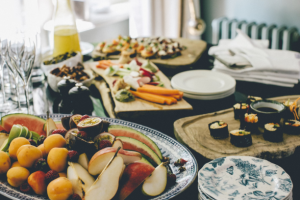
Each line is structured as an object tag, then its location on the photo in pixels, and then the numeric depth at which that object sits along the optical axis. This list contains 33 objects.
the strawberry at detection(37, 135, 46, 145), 0.94
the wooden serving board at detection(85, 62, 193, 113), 1.51
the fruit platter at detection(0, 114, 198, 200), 0.76
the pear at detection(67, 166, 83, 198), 0.77
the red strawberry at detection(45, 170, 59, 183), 0.79
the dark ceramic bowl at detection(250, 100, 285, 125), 1.30
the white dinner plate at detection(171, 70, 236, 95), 1.69
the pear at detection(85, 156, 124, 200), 0.73
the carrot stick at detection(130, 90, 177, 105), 1.55
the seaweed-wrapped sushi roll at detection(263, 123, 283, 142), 1.23
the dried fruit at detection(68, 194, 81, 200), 0.76
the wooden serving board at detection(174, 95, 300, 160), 1.17
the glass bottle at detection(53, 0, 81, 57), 1.99
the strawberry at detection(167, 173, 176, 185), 0.83
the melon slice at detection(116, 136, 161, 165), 0.94
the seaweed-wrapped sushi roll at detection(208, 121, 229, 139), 1.26
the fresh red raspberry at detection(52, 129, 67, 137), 0.93
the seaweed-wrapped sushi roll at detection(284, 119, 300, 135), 1.29
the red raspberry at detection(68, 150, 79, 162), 0.80
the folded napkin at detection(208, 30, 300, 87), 1.83
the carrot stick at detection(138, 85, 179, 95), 1.61
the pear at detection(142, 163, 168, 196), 0.79
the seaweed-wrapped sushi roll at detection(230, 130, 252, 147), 1.19
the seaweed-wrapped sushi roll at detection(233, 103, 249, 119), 1.40
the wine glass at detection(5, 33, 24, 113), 1.30
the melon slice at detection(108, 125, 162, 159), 1.00
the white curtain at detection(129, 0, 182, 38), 4.05
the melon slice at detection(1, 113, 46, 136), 1.08
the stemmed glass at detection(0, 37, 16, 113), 1.31
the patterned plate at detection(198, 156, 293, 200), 0.76
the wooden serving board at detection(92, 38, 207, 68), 2.24
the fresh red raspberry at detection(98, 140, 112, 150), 0.84
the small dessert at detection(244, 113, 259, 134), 1.29
